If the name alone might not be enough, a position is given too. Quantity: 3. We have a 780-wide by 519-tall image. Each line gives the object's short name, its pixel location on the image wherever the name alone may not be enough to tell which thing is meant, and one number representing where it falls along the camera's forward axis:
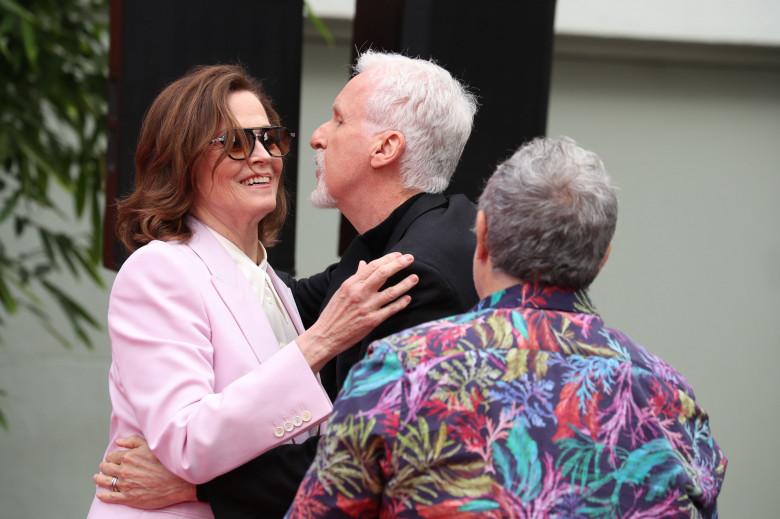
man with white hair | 3.85
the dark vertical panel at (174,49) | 5.05
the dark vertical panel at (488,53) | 5.05
